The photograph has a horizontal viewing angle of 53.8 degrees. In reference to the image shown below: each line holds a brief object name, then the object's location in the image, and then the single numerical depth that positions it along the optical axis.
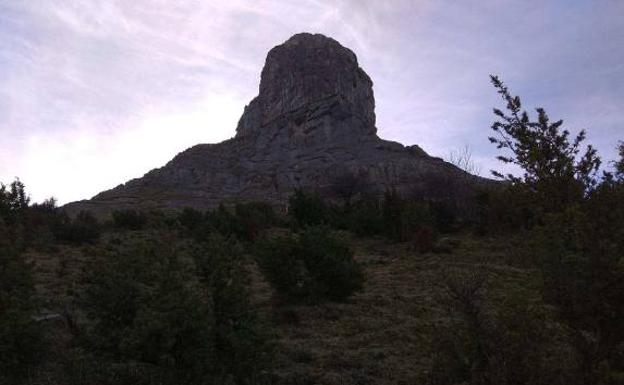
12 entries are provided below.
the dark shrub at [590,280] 5.98
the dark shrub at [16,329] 7.70
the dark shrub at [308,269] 14.13
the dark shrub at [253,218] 26.53
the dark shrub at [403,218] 26.11
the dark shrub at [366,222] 28.66
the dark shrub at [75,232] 25.16
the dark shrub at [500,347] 5.39
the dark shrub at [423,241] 22.86
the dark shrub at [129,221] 31.95
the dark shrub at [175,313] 6.89
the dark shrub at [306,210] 32.03
